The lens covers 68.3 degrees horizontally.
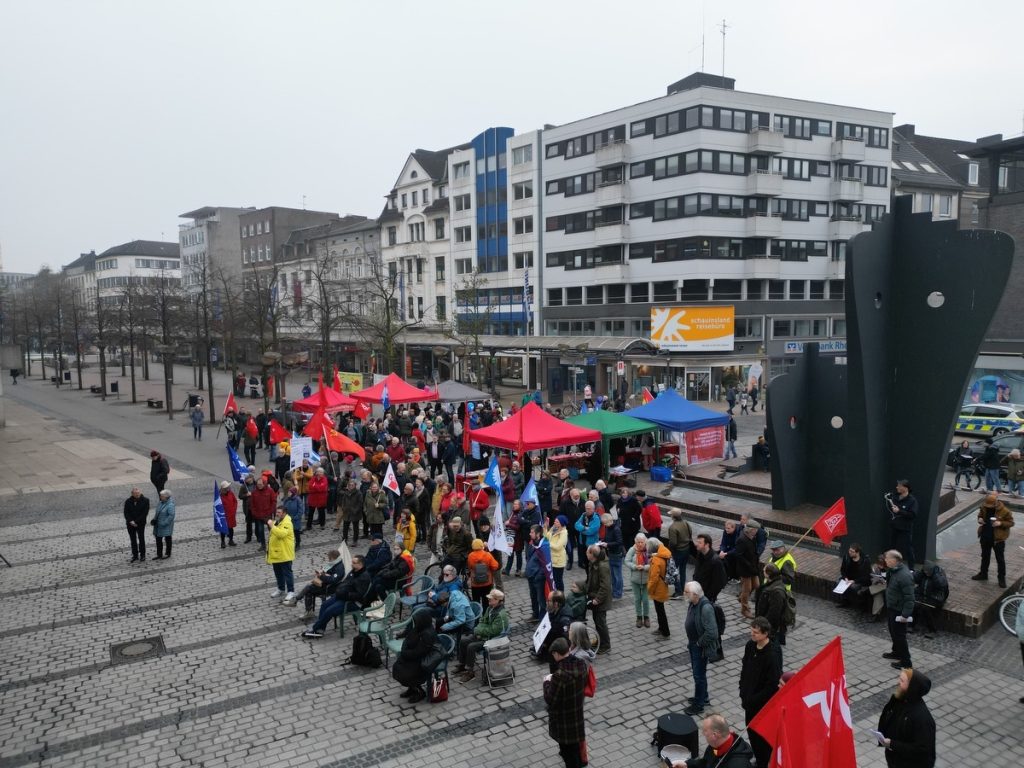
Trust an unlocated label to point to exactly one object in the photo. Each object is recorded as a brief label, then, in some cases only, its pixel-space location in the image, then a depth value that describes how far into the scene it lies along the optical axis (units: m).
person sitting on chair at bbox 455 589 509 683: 10.20
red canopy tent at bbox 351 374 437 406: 29.62
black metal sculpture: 12.62
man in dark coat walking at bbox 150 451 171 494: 19.51
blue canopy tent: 22.39
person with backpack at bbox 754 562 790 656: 9.65
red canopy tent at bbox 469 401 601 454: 19.86
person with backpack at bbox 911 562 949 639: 11.48
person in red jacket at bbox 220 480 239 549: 16.64
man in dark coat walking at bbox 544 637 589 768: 7.54
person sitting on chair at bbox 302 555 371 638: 11.64
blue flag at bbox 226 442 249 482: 19.65
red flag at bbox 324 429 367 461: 20.92
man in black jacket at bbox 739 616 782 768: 7.57
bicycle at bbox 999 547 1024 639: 11.77
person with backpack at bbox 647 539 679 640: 11.32
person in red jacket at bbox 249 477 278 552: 16.19
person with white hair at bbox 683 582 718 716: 8.92
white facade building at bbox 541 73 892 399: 47.72
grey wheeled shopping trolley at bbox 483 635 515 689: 9.98
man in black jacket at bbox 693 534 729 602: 11.08
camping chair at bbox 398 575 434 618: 11.41
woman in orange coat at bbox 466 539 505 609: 11.77
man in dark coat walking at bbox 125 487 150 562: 15.69
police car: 27.98
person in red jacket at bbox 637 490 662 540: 14.48
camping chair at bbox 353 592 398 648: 10.94
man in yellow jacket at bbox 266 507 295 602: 12.99
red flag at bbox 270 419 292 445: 23.30
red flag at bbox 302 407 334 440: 22.92
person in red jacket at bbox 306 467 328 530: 17.88
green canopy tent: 21.42
